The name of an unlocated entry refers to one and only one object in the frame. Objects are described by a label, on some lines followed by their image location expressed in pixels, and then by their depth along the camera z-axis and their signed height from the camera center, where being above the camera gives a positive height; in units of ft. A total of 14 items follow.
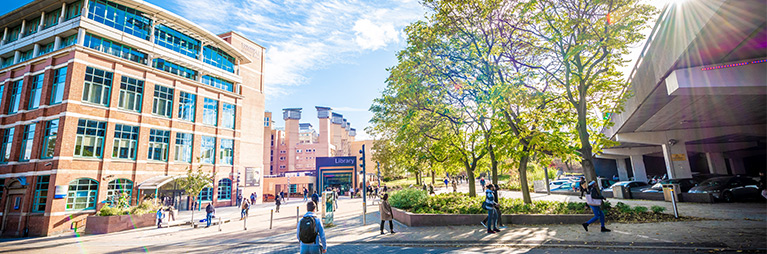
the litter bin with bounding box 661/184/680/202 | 58.29 -3.43
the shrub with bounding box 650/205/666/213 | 37.63 -4.03
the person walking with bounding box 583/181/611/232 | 31.01 -2.60
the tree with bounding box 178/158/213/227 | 71.56 +1.02
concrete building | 27.63 +10.81
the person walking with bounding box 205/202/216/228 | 63.38 -4.55
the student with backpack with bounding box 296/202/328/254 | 17.07 -2.58
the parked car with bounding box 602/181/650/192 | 72.52 -2.51
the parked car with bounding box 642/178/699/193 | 65.74 -2.47
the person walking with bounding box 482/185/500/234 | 34.19 -2.81
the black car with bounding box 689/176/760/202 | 55.47 -2.82
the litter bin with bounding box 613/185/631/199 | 71.20 -3.85
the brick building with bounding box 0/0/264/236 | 72.08 +20.33
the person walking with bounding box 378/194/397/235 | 38.08 -3.45
